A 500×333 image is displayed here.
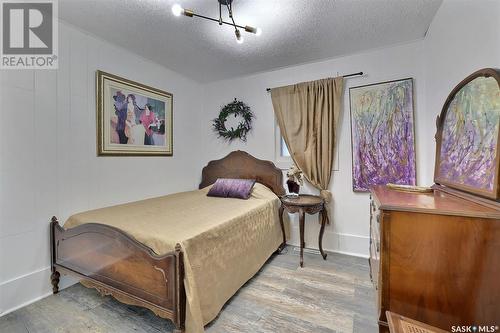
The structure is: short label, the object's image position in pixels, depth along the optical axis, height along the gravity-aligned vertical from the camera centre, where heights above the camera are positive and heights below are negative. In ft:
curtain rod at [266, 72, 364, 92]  8.99 +3.70
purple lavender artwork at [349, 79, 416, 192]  8.30 +1.20
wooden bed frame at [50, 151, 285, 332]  4.78 -2.49
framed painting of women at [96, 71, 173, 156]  8.09 +1.96
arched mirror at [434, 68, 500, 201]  3.56 +0.56
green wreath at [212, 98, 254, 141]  11.41 +2.35
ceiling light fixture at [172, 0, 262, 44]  5.27 +3.88
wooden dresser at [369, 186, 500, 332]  3.32 -1.57
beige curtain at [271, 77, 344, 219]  9.40 +1.87
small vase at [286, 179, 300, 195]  9.81 -0.94
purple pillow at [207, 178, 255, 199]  9.75 -1.02
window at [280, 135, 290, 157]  10.85 +0.76
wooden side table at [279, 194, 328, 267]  8.34 -1.58
